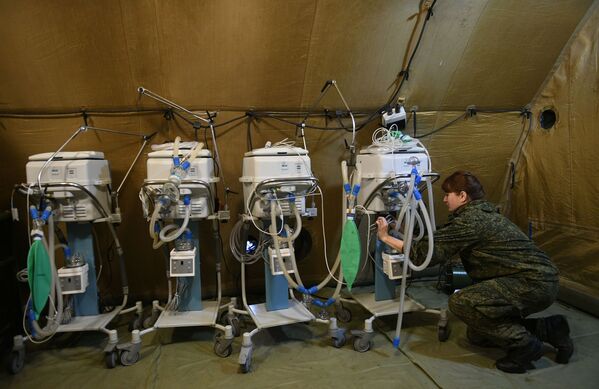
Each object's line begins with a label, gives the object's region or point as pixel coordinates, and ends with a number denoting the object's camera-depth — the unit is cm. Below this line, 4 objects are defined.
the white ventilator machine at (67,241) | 185
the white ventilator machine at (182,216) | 198
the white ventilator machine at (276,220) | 202
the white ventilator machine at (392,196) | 211
